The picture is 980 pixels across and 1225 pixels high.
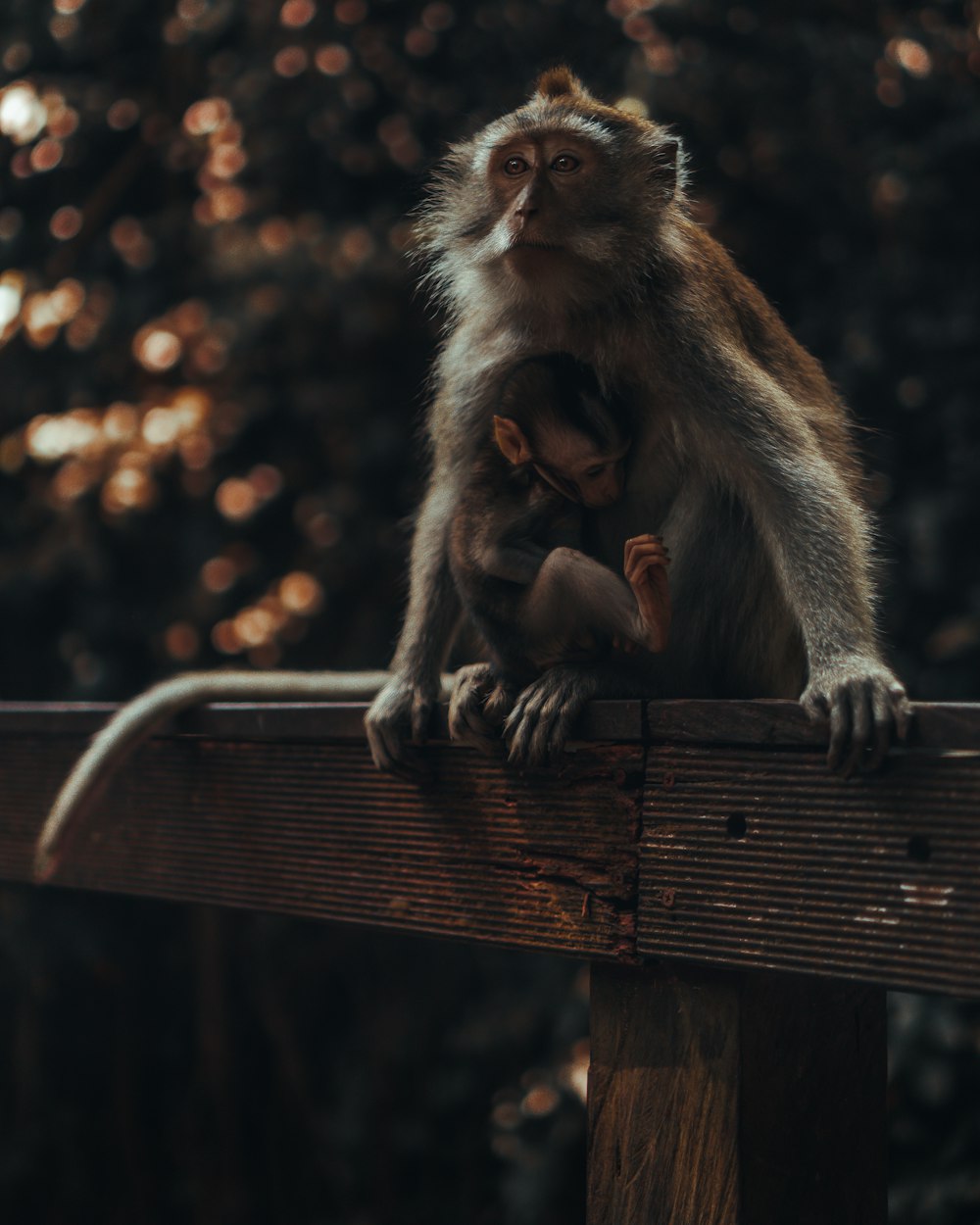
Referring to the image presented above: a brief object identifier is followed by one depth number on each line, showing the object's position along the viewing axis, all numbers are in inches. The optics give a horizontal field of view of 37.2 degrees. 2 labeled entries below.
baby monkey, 83.2
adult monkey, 84.4
